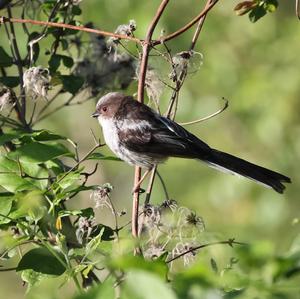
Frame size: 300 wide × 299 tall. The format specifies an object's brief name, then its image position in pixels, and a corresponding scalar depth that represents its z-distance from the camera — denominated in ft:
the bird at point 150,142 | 25.54
